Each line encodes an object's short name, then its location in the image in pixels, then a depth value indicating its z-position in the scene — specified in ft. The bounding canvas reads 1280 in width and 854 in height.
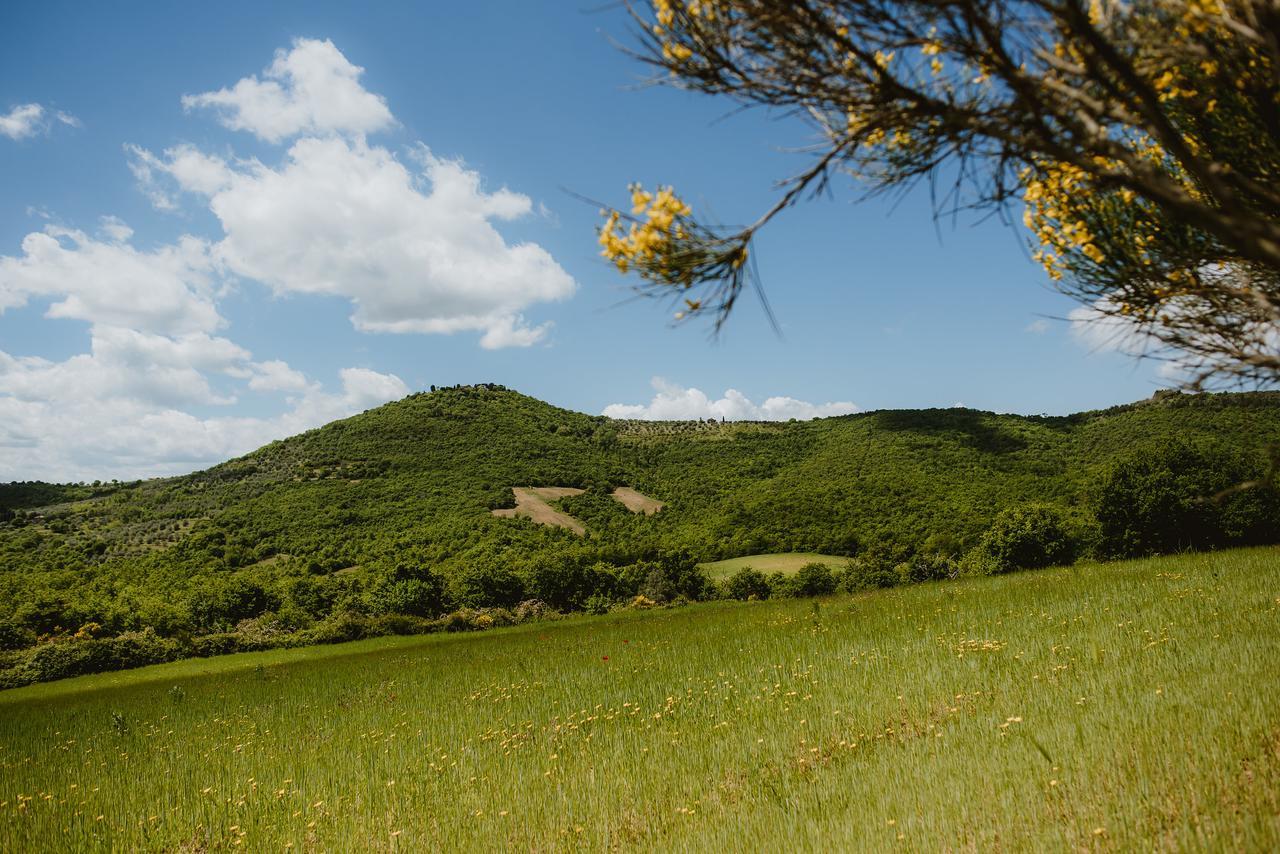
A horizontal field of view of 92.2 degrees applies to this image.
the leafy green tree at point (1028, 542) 114.83
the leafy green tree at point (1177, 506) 95.30
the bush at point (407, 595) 138.00
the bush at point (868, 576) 125.49
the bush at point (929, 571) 134.21
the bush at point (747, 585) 151.74
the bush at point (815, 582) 145.18
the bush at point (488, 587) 146.61
